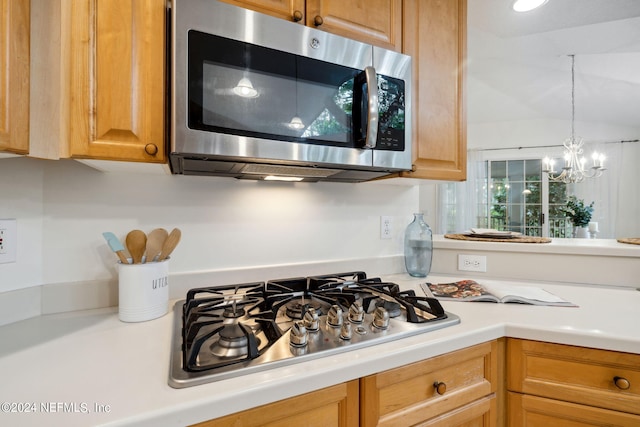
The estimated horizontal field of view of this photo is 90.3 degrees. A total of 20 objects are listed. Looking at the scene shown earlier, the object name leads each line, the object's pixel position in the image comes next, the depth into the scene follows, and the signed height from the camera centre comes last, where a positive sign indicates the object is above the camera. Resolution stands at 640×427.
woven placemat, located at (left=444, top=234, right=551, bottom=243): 1.57 -0.12
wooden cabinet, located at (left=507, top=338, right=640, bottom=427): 0.85 -0.47
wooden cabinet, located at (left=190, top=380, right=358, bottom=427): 0.60 -0.40
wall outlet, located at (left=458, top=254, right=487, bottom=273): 1.56 -0.24
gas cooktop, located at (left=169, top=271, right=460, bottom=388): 0.66 -0.29
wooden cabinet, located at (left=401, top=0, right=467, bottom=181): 1.23 +0.52
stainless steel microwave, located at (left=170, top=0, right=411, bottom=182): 0.83 +0.34
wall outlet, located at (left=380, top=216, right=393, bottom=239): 1.58 -0.06
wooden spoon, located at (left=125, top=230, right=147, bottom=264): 0.99 -0.09
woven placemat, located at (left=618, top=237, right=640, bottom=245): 1.51 -0.12
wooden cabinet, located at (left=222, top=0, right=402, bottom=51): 0.99 +0.67
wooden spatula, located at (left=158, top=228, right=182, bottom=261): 1.02 -0.10
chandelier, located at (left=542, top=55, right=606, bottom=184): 3.89 +0.70
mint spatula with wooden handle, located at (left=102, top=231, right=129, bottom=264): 0.94 -0.09
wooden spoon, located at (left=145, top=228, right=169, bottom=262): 1.00 -0.09
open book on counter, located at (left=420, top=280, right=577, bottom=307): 1.13 -0.30
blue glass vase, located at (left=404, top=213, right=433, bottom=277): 1.50 -0.15
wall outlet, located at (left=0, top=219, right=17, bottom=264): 0.90 -0.08
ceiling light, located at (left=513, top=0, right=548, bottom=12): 1.58 +1.07
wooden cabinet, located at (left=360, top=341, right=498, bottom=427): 0.75 -0.46
